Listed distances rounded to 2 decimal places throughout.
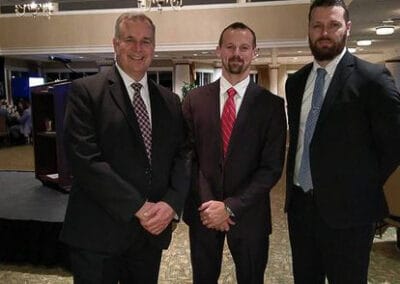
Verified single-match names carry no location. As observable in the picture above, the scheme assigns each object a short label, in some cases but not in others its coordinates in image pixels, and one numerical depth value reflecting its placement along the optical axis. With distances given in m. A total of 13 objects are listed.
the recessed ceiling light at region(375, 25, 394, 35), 8.61
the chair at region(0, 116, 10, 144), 11.79
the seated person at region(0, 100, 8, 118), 11.77
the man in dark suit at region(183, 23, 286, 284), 2.01
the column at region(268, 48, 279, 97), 17.94
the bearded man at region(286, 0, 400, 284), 1.77
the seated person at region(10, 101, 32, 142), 12.05
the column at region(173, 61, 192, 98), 15.61
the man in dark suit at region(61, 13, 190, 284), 1.66
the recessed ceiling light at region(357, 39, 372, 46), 11.56
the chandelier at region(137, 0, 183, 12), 9.24
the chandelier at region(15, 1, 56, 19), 9.65
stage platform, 3.18
